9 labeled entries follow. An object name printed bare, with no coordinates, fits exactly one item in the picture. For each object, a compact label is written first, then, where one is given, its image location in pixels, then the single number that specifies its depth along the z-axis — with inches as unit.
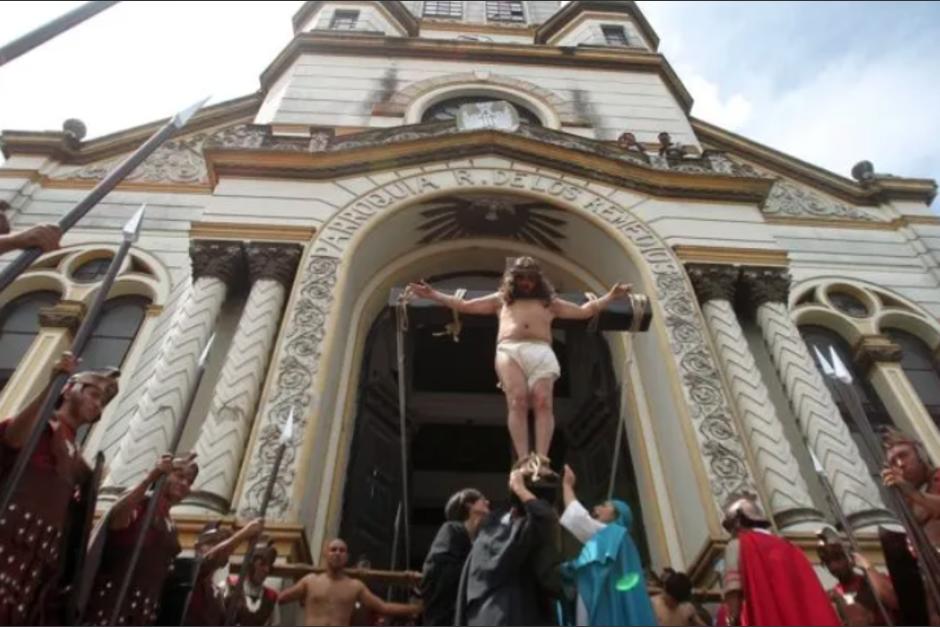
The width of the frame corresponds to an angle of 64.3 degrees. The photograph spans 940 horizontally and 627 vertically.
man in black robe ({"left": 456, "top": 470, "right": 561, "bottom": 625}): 172.7
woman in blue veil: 174.4
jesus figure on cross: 245.1
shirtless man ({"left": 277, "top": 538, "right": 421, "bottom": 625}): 223.3
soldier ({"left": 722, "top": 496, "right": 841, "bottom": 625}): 167.8
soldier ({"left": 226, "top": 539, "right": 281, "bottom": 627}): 220.4
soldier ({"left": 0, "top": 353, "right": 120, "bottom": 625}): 148.6
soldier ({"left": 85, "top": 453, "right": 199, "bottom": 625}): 173.5
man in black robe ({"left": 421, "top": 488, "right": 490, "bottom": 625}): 197.0
